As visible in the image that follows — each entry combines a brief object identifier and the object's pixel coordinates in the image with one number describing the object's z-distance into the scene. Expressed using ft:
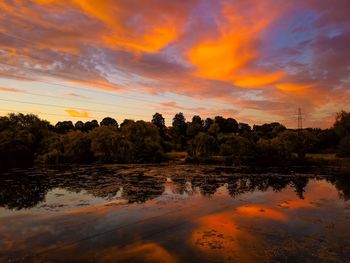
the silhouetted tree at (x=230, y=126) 464.81
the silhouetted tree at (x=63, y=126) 436.35
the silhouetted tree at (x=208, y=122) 485.48
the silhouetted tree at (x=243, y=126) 508.78
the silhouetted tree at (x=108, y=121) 500.25
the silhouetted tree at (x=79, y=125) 466.29
